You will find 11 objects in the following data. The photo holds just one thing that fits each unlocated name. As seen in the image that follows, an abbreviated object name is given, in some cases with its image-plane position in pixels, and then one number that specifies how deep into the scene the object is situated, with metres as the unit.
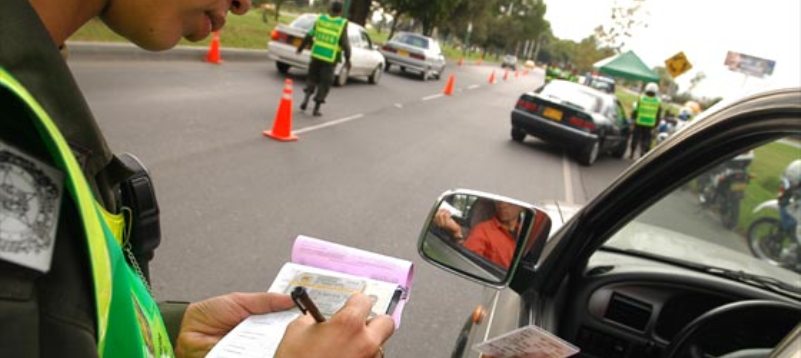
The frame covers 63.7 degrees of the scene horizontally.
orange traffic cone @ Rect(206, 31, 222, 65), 15.10
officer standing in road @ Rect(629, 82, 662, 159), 14.57
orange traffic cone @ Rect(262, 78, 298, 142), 8.46
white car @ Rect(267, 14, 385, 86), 14.55
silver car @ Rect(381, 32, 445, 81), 23.42
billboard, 20.80
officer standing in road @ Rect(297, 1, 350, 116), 10.74
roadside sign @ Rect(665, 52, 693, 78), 20.16
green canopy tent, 28.30
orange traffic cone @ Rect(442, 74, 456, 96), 21.30
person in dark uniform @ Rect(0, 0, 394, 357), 0.60
